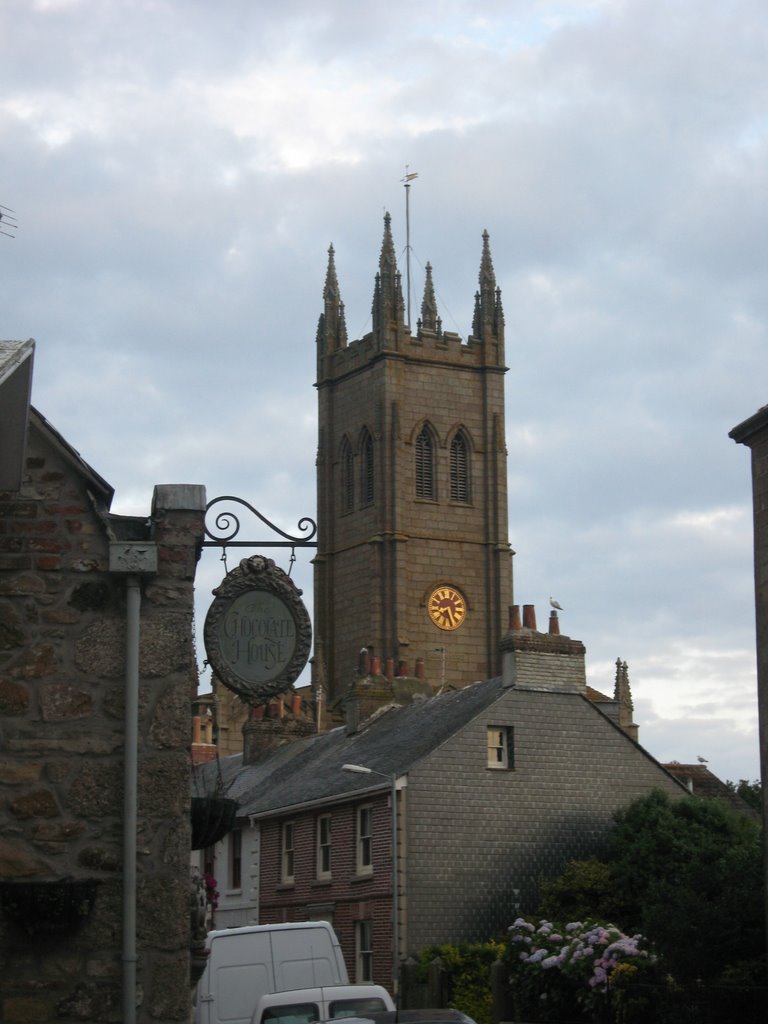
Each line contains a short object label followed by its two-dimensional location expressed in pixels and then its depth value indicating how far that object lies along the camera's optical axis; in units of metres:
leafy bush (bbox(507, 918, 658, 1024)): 28.39
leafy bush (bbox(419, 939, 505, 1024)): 34.06
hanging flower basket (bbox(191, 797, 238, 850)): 11.44
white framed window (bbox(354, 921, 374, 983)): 38.38
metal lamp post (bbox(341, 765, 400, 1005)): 35.22
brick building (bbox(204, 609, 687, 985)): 37.75
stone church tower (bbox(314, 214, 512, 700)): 97.19
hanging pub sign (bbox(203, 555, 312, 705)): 11.53
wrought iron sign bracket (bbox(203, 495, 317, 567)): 11.44
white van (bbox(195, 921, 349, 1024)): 20.92
